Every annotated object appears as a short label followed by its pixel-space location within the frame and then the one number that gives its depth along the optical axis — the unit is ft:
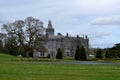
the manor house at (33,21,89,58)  461.22
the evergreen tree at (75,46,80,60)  286.60
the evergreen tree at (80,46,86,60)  282.80
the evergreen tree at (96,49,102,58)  328.71
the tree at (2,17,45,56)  290.97
